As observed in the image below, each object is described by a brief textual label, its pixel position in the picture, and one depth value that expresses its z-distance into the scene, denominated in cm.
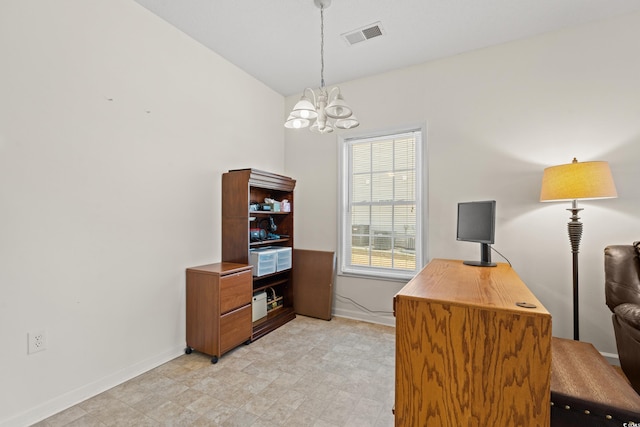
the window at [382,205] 331
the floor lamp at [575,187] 211
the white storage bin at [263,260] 303
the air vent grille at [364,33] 256
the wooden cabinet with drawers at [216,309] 246
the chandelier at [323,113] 189
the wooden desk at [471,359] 111
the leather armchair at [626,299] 179
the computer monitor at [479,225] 226
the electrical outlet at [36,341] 176
